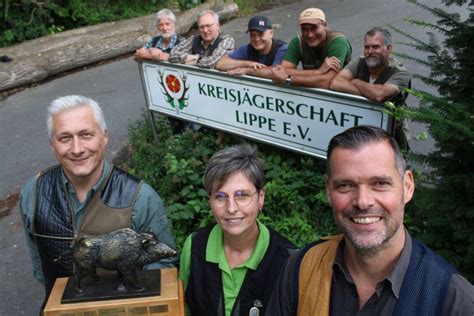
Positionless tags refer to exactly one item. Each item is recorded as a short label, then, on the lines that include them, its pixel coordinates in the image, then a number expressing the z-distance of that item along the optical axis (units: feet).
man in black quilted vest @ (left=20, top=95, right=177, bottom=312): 7.38
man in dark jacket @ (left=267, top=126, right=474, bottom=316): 5.43
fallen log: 32.65
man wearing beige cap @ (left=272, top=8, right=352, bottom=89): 13.51
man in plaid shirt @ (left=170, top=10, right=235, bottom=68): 17.52
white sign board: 12.88
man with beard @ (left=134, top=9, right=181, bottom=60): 19.76
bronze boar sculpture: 6.87
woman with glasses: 7.39
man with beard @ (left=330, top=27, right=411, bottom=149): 11.91
